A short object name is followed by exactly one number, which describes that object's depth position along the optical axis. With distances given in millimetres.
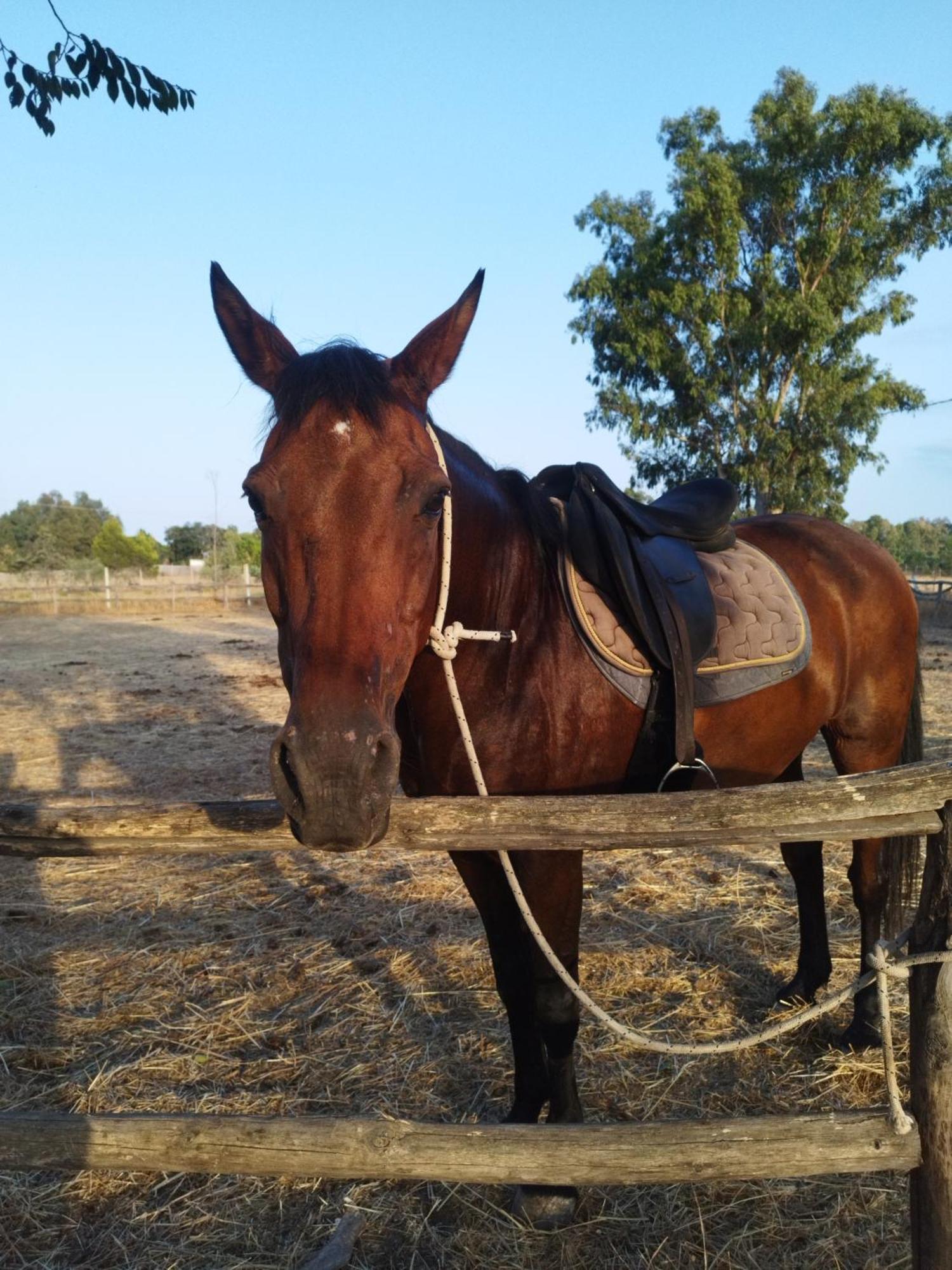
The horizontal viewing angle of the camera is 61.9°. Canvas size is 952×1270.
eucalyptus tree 19625
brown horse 1571
